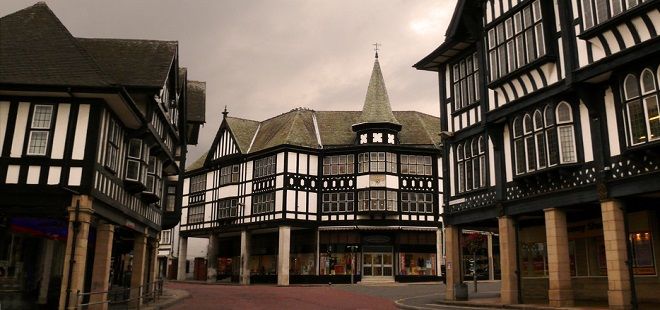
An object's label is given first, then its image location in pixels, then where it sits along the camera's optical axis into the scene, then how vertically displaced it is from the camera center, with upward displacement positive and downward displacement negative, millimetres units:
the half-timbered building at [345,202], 49156 +6051
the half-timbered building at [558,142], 16281 +4641
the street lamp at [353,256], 47294 +1162
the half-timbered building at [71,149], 17250 +3991
